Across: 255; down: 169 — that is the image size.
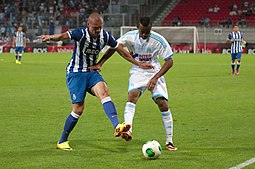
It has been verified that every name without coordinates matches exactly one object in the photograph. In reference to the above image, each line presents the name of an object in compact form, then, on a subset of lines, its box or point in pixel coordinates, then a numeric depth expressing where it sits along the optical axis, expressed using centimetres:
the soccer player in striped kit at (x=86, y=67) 1817
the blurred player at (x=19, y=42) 7175
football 1675
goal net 9525
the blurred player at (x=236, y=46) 5419
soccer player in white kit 1848
